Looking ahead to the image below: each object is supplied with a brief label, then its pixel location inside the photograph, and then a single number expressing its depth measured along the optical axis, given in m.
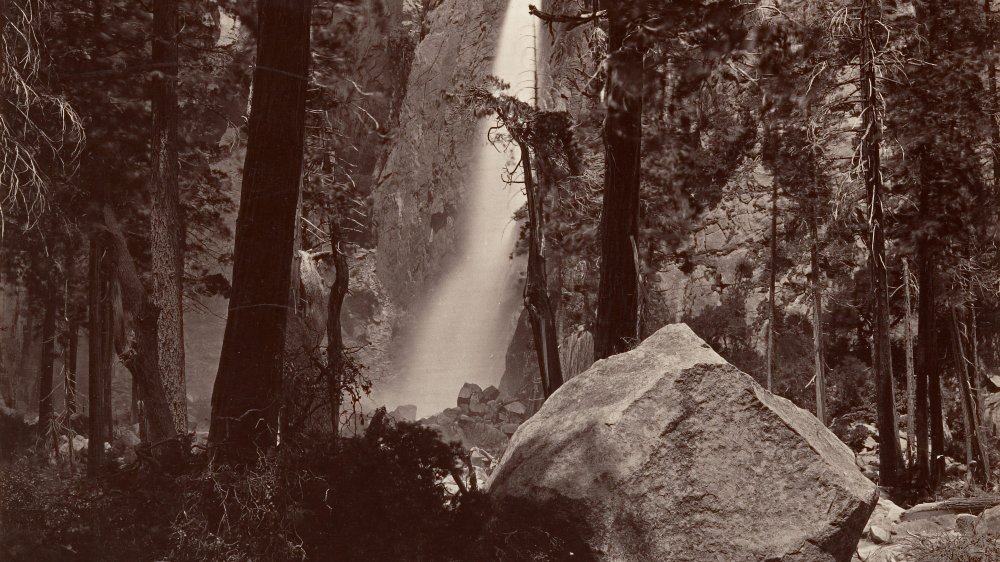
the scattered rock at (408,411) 38.38
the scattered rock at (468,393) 36.31
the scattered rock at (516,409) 33.34
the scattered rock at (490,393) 36.38
